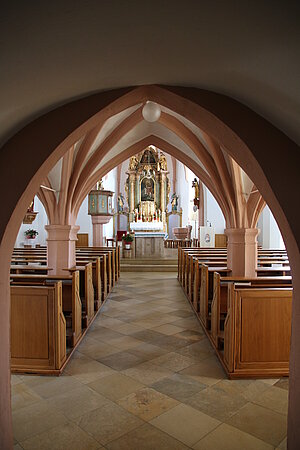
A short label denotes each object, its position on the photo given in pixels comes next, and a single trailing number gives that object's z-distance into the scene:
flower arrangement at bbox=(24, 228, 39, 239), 12.87
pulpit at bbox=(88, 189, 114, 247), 13.59
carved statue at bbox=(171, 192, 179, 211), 22.06
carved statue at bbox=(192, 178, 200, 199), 15.30
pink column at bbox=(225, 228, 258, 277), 6.45
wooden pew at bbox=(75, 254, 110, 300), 7.07
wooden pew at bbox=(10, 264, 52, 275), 6.14
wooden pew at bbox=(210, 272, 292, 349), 4.71
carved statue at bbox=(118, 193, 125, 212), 22.36
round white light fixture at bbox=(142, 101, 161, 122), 4.54
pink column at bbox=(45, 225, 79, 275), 6.93
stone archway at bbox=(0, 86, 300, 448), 2.45
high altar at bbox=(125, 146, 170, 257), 22.27
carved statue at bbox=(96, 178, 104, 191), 14.04
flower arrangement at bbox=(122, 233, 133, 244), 14.64
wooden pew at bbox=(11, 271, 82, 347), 4.95
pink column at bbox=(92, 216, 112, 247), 14.49
